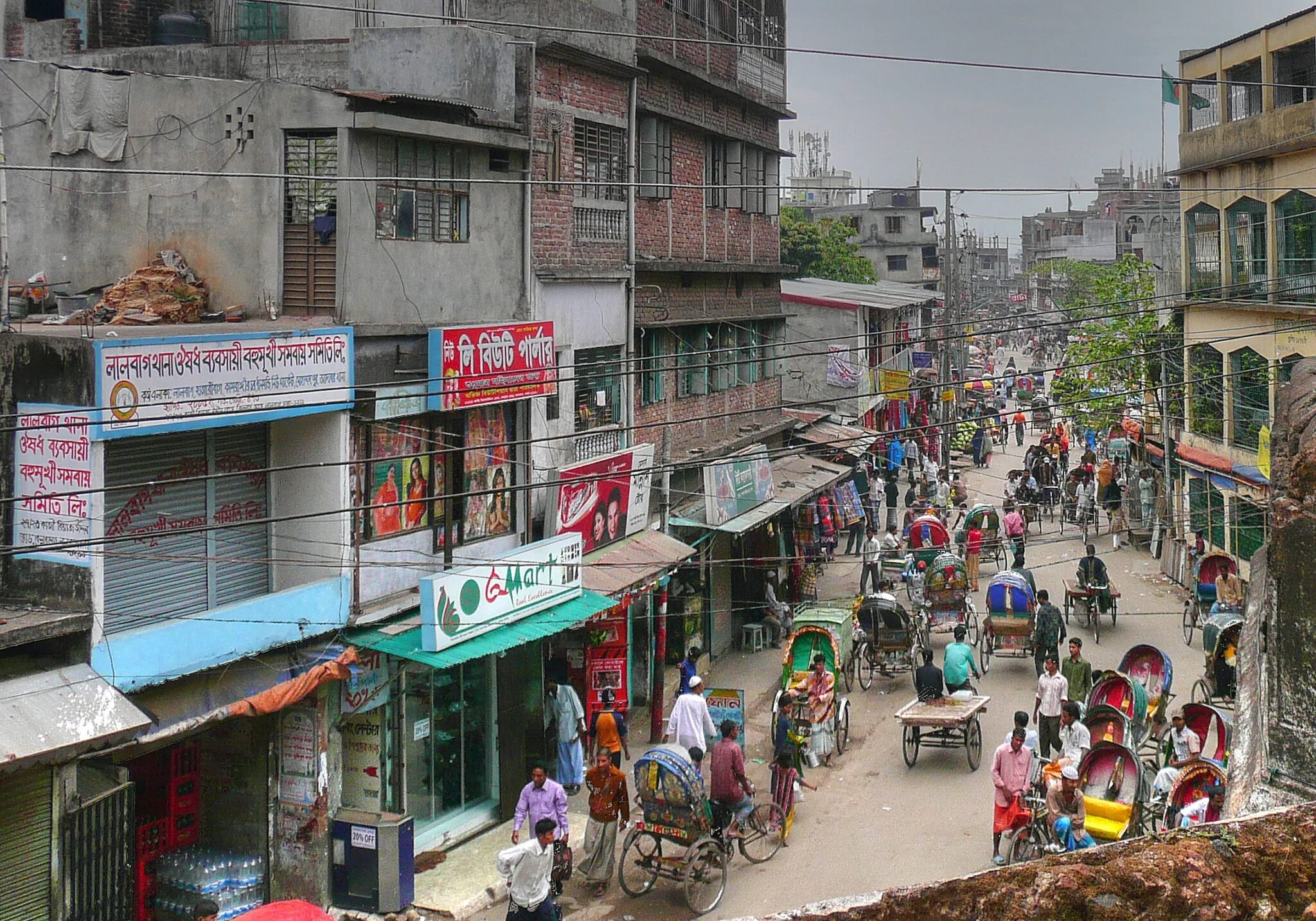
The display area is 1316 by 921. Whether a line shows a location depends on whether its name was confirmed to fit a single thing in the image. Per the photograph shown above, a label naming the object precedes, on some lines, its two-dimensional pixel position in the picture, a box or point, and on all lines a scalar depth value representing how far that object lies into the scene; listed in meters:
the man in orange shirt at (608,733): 17.28
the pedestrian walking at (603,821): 13.98
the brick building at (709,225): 21.55
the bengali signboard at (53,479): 11.12
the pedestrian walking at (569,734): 17.27
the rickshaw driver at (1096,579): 25.17
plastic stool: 25.39
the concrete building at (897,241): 90.44
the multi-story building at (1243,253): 28.36
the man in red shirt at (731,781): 13.98
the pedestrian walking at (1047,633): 21.06
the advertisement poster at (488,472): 16.23
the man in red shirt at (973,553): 28.60
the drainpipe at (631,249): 20.19
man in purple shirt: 13.38
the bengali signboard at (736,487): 21.77
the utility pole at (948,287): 36.84
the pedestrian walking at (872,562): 27.81
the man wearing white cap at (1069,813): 12.83
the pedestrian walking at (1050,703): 17.17
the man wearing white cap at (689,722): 16.03
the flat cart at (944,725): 17.14
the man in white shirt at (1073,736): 15.12
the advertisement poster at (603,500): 17.73
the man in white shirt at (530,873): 11.65
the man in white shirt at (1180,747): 13.87
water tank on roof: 18.28
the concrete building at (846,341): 35.62
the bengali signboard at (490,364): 15.07
